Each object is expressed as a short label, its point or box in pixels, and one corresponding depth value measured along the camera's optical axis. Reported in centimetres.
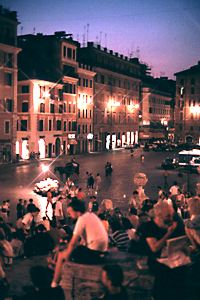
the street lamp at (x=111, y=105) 8294
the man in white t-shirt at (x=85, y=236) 625
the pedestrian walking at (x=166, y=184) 3074
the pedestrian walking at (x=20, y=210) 1805
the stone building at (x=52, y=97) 5650
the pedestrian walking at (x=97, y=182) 2909
